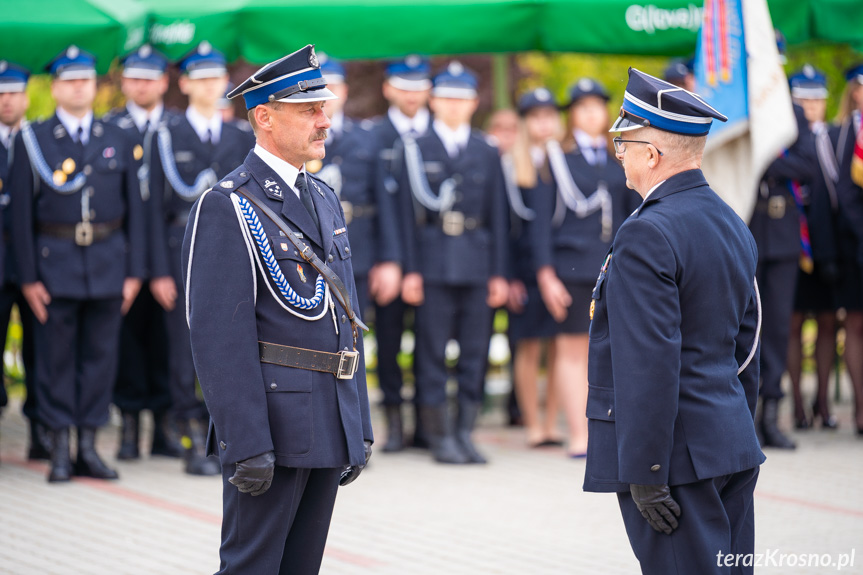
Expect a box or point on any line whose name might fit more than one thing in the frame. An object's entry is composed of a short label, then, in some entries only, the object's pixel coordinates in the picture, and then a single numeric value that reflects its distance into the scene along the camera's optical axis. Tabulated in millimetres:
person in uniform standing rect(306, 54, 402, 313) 15437
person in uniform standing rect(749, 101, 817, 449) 15641
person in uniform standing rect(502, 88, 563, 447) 16562
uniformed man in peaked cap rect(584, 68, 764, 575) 6516
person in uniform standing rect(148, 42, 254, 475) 14375
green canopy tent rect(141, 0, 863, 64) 15367
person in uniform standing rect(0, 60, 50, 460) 14703
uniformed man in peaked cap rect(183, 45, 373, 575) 6781
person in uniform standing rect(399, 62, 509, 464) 15305
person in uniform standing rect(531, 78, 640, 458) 15430
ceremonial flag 14266
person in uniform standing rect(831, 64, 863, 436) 16641
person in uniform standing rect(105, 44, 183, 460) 15445
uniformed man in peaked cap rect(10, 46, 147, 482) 13672
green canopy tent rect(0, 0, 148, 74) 15250
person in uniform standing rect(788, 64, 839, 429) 17109
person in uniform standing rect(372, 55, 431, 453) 16078
